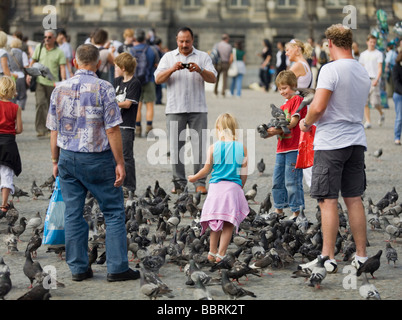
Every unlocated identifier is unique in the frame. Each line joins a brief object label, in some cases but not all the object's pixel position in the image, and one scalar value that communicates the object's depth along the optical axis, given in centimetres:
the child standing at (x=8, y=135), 1581
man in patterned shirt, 1115
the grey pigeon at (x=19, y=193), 1744
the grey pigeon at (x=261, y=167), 2121
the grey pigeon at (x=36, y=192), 1797
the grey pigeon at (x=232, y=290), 1034
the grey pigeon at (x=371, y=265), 1136
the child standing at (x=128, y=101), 1713
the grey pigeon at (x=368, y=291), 1041
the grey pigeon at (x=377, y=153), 2324
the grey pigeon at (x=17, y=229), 1386
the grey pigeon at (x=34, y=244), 1259
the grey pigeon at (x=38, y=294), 993
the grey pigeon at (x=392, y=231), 1403
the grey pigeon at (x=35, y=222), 1450
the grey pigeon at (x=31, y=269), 1098
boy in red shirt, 1498
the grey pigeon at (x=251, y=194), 1765
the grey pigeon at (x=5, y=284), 1031
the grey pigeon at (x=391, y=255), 1239
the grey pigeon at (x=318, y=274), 1093
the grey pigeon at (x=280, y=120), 1463
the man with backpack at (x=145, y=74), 2868
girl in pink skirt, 1217
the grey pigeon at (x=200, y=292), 1019
